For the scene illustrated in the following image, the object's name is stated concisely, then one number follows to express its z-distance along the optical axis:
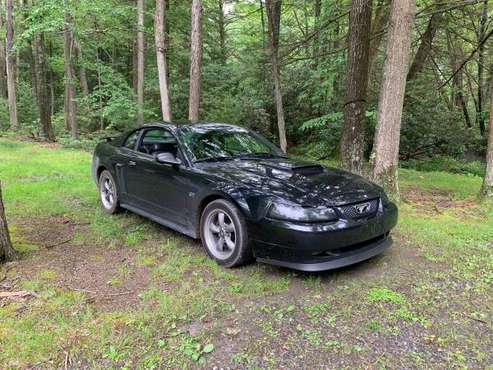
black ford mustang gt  3.43
